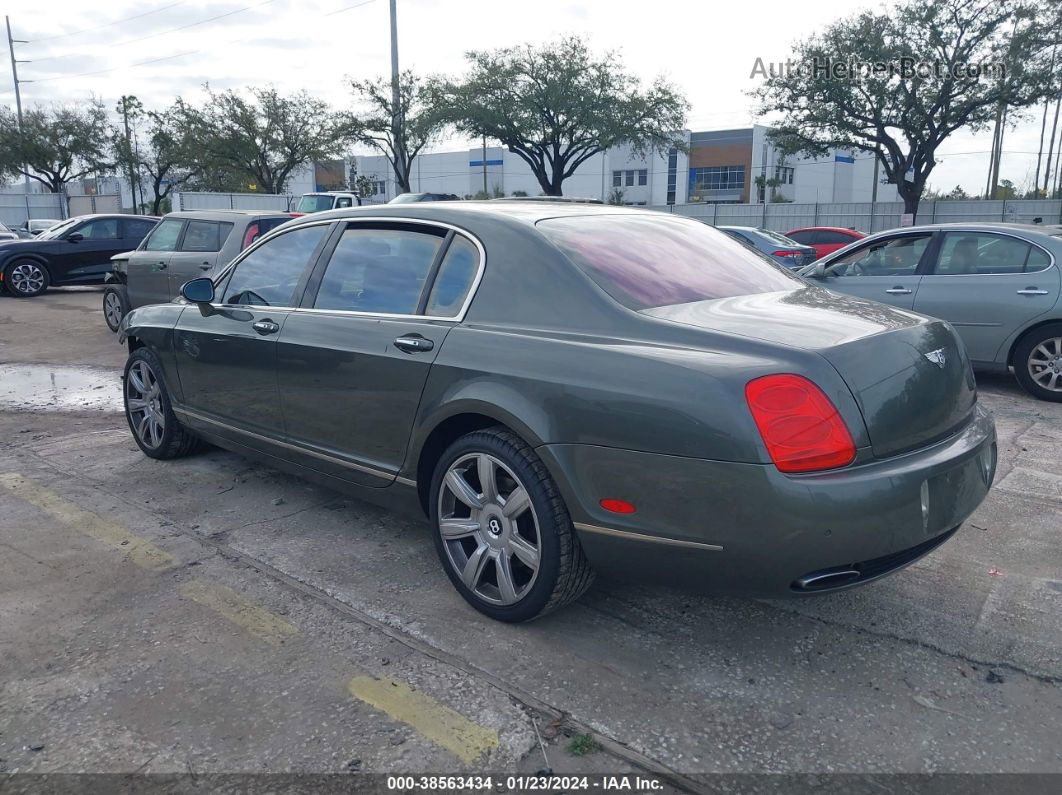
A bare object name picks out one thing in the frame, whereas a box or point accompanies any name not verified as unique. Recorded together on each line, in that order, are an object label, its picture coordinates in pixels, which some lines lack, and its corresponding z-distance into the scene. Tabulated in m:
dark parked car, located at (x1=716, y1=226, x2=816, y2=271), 14.45
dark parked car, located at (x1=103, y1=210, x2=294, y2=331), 9.83
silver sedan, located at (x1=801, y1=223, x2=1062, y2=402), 7.21
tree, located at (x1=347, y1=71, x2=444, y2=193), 35.06
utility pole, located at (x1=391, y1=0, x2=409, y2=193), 32.53
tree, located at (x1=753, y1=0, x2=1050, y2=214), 26.17
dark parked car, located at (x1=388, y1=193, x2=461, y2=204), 20.05
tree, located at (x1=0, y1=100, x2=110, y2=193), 46.31
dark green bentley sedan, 2.63
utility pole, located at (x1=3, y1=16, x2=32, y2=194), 51.51
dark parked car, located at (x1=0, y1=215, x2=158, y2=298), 16.19
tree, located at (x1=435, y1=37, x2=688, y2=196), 33.50
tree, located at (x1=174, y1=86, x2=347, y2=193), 40.59
